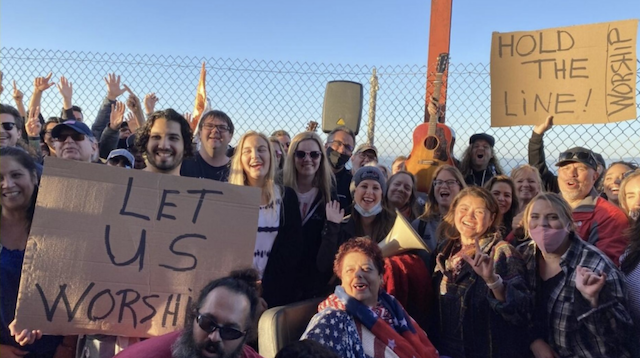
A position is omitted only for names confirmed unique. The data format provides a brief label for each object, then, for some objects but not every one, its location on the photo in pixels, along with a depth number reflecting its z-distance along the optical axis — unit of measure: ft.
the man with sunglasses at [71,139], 9.49
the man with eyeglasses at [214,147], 10.85
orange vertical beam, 14.03
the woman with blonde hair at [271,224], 9.37
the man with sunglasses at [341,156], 12.84
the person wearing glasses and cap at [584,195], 9.47
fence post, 19.36
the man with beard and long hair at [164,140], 8.68
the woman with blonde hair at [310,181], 10.36
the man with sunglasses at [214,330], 6.08
